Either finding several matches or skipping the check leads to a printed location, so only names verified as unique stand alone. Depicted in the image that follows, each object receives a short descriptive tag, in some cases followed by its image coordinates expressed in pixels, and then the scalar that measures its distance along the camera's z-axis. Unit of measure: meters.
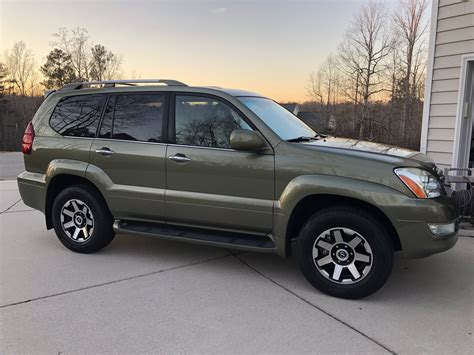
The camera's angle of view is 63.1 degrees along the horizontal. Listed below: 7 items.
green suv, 3.15
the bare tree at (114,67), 31.10
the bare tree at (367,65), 18.80
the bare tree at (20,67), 35.16
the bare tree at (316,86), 22.30
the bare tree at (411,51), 17.98
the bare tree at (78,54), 31.39
